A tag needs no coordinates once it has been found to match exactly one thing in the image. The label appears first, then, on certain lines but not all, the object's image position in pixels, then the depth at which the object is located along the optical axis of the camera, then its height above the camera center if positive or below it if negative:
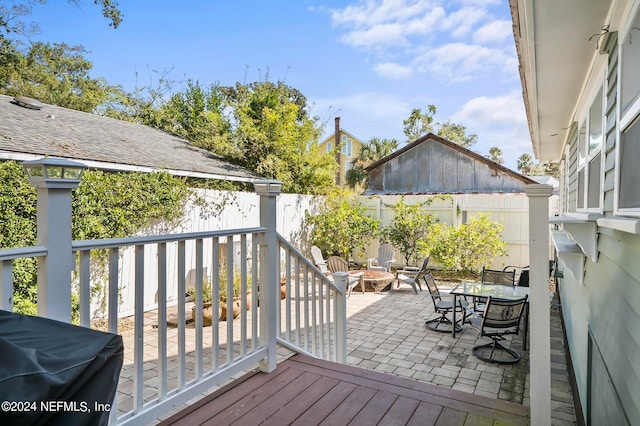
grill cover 0.78 -0.39
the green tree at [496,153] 38.72 +5.36
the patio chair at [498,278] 6.13 -1.19
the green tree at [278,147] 11.23 +1.75
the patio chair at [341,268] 7.91 -1.36
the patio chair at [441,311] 5.53 -1.58
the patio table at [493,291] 4.93 -1.19
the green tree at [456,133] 29.39 +6.18
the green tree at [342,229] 9.81 -0.63
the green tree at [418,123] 26.45 +5.86
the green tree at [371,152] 23.08 +3.27
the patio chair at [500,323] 4.30 -1.37
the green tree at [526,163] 43.44 +4.91
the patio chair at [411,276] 7.73 -1.54
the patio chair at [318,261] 8.41 -1.28
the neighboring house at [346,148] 25.64 +3.99
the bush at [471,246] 8.80 -0.94
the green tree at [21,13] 6.42 +3.36
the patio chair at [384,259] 9.27 -1.33
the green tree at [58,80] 13.30 +4.90
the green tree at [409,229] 9.56 -0.60
